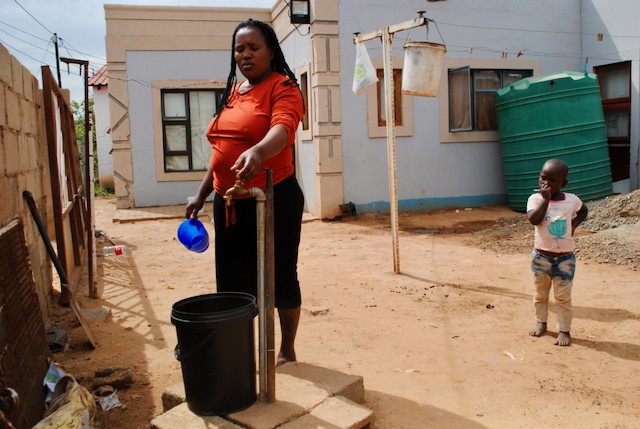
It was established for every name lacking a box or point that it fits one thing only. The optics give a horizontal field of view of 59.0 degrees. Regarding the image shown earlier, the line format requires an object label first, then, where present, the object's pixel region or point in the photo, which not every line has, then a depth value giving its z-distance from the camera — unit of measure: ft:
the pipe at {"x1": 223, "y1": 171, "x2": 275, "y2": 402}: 7.19
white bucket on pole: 19.16
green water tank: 29.27
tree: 63.24
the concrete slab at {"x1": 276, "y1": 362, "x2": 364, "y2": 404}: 8.48
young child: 11.59
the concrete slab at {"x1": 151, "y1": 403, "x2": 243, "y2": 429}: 7.35
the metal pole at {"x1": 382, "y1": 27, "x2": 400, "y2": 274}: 18.28
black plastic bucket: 7.27
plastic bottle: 19.55
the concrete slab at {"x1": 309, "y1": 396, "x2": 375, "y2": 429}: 7.61
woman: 8.21
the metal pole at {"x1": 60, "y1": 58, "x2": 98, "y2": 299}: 16.14
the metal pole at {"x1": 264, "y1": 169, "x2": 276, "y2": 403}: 7.36
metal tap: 6.92
